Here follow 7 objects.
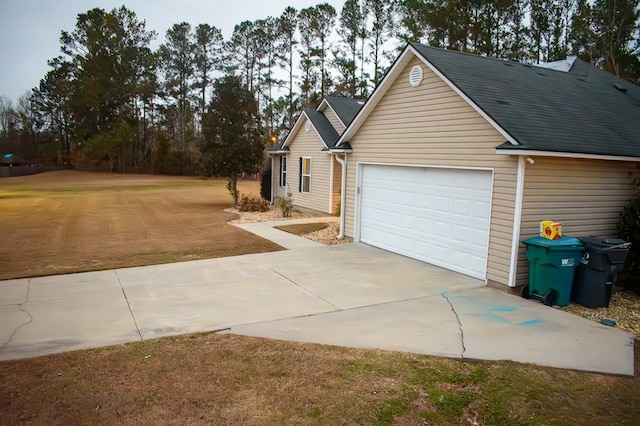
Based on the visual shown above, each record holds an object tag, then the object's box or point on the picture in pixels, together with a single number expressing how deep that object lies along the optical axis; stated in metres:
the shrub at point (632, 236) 7.96
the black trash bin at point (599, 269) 7.10
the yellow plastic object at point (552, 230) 7.32
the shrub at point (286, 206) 18.55
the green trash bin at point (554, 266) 7.14
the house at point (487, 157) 7.76
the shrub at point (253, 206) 20.39
